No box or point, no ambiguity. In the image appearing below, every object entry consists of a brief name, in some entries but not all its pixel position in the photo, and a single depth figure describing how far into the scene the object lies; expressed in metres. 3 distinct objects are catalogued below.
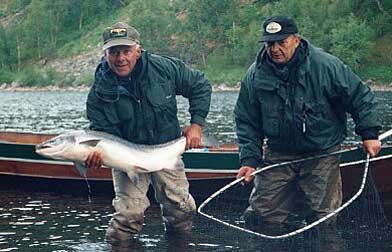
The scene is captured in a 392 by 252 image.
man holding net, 8.20
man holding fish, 8.69
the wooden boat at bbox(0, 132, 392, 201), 12.06
